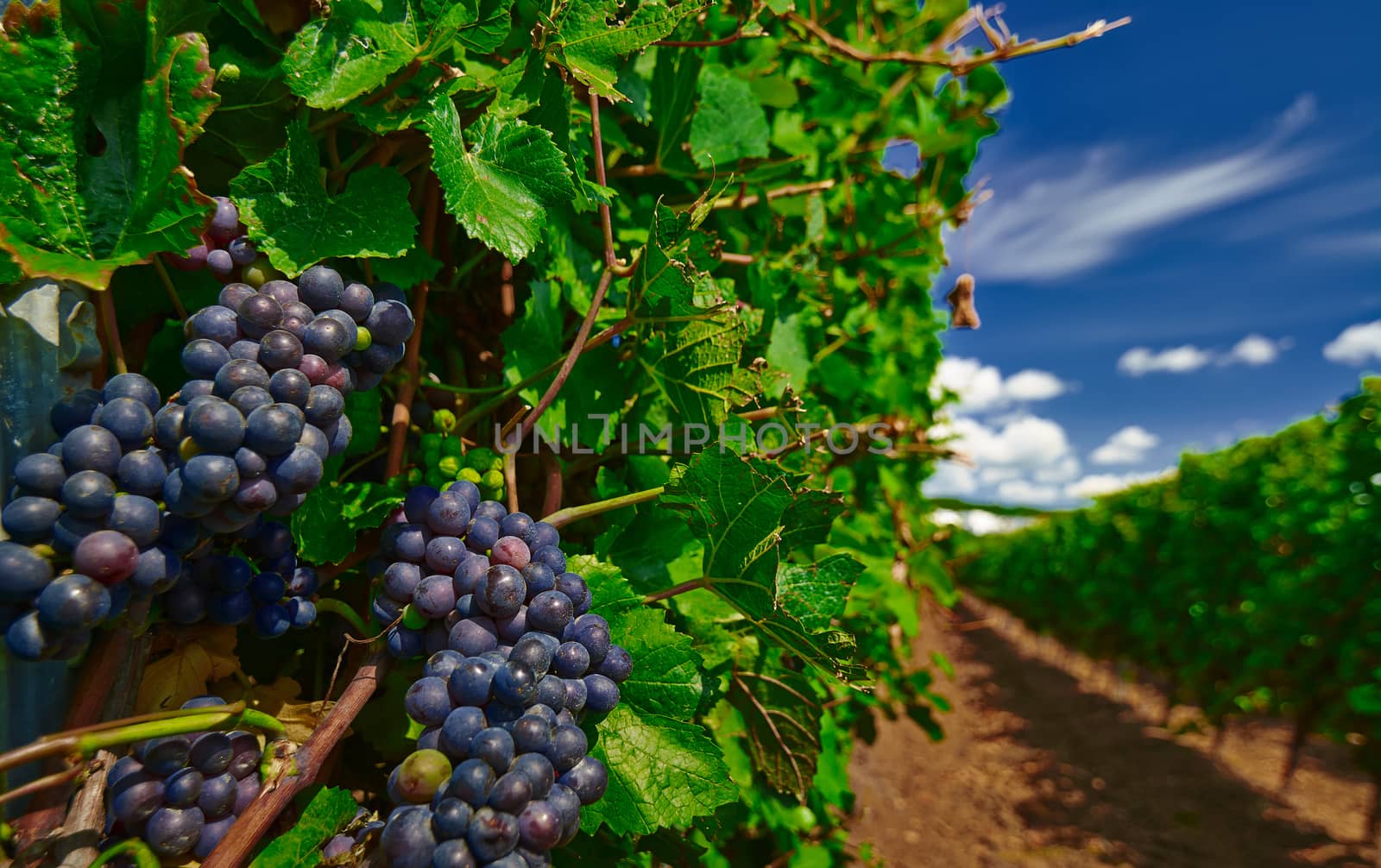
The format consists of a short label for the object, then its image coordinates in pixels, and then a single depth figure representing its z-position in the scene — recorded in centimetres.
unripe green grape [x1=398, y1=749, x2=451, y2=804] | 24
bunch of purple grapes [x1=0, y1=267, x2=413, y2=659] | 23
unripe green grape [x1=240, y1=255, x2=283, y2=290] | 30
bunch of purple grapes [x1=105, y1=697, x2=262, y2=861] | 25
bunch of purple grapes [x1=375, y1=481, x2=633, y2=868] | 24
